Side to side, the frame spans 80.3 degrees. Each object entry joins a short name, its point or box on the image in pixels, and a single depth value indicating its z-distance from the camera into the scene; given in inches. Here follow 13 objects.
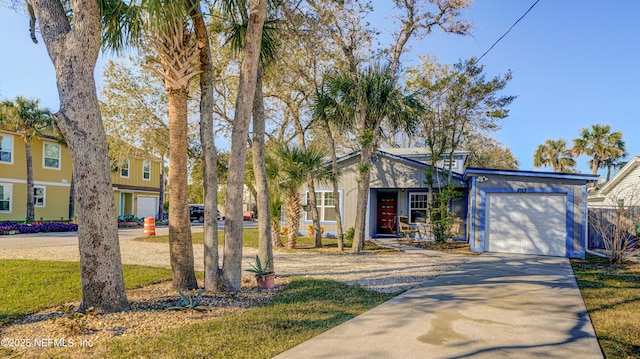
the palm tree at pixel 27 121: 780.0
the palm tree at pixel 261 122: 274.8
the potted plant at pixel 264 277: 264.2
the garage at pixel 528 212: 462.9
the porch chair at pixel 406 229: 652.7
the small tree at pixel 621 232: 418.0
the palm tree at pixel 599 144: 1104.4
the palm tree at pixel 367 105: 449.7
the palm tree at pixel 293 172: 508.7
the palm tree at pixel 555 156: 1359.5
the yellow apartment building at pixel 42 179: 835.4
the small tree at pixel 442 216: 546.3
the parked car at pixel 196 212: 1299.2
